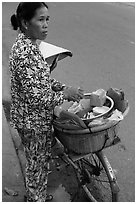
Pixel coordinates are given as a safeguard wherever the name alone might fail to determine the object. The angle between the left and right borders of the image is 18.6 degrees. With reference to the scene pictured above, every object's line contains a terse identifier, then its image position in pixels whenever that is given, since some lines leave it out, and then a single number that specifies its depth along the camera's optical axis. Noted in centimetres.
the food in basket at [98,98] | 315
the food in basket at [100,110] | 310
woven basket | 299
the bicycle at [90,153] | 305
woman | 295
